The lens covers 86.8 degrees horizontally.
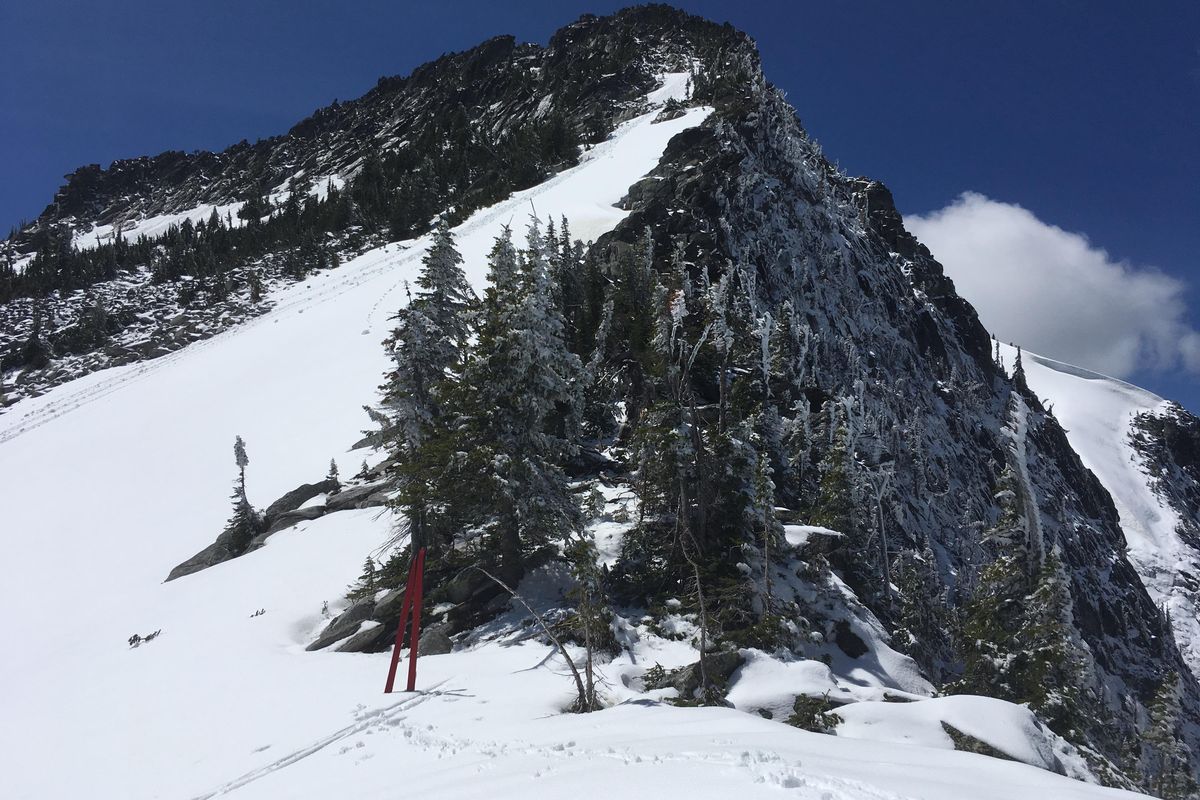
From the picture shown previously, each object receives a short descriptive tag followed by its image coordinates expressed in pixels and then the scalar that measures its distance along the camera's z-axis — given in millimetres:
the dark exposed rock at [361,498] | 24794
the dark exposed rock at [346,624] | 17484
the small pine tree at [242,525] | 24547
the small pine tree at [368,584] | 17672
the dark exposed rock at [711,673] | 12531
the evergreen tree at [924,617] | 22128
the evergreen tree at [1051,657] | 16062
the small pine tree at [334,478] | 26875
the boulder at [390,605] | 17375
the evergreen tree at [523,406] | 17031
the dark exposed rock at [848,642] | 16672
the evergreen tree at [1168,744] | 25578
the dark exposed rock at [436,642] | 15992
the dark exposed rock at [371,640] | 16578
